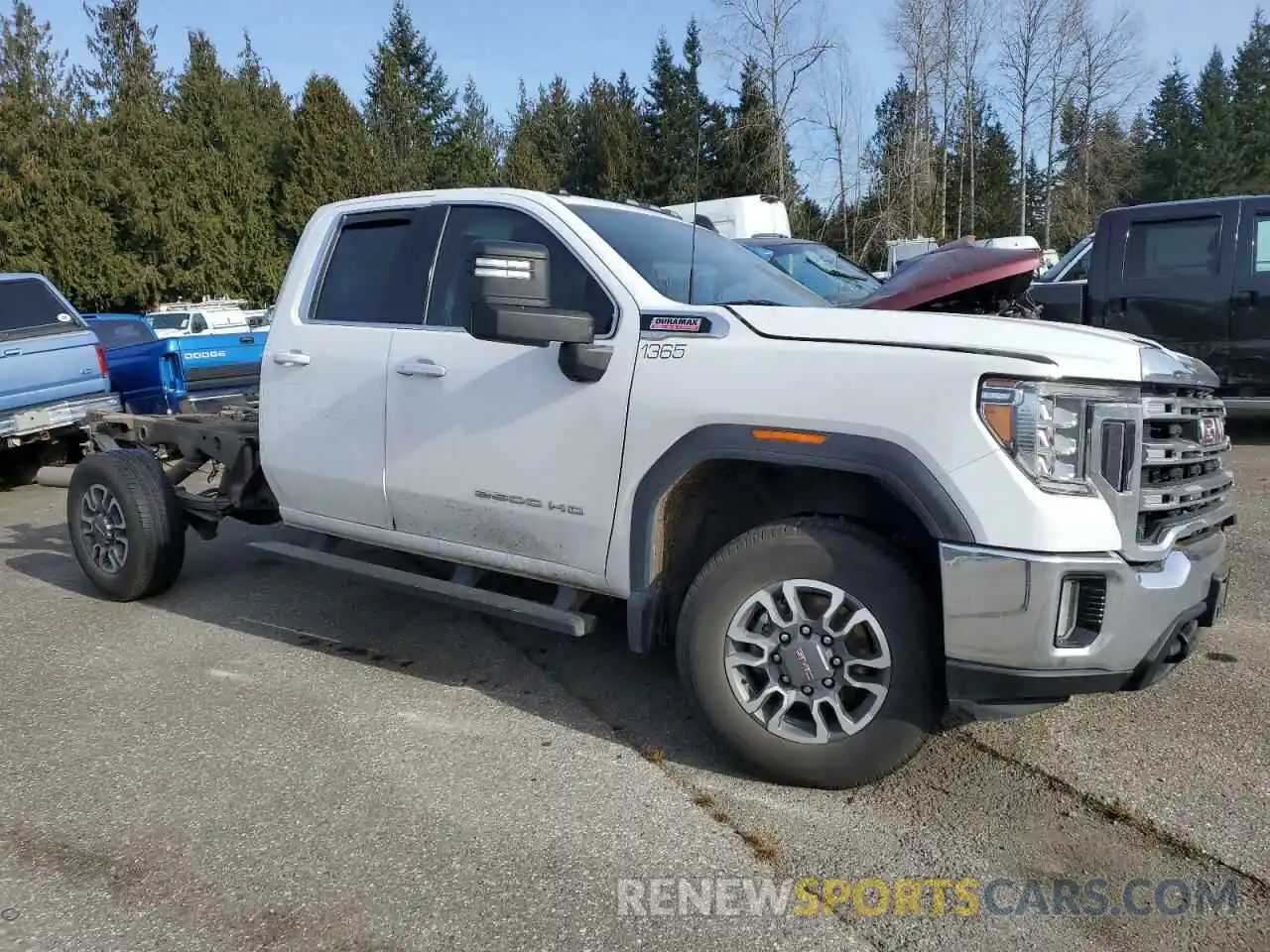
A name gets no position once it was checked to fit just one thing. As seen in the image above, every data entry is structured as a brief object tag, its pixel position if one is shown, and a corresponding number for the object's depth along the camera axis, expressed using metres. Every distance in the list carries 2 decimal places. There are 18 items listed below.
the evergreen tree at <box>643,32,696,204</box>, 30.83
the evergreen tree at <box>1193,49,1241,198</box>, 56.12
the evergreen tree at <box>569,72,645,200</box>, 41.09
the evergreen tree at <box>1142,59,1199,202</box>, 57.03
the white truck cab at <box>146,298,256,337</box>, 22.19
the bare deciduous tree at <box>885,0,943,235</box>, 32.91
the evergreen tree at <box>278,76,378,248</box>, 36.38
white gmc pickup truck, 2.72
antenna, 3.75
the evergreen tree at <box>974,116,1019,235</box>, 44.56
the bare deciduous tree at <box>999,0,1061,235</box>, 40.47
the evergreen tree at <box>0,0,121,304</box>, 30.50
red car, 3.99
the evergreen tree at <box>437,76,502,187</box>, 42.16
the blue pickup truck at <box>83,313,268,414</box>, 9.09
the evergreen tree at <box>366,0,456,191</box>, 41.66
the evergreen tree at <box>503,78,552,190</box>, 41.22
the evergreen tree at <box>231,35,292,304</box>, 35.69
